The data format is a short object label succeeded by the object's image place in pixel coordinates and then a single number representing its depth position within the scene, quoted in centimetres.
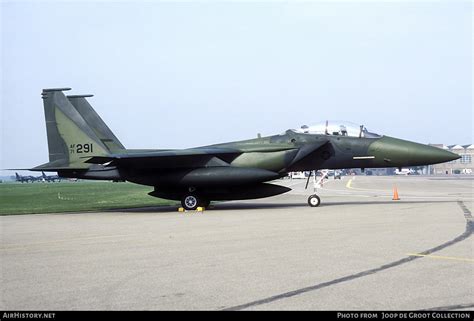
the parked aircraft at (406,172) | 12548
